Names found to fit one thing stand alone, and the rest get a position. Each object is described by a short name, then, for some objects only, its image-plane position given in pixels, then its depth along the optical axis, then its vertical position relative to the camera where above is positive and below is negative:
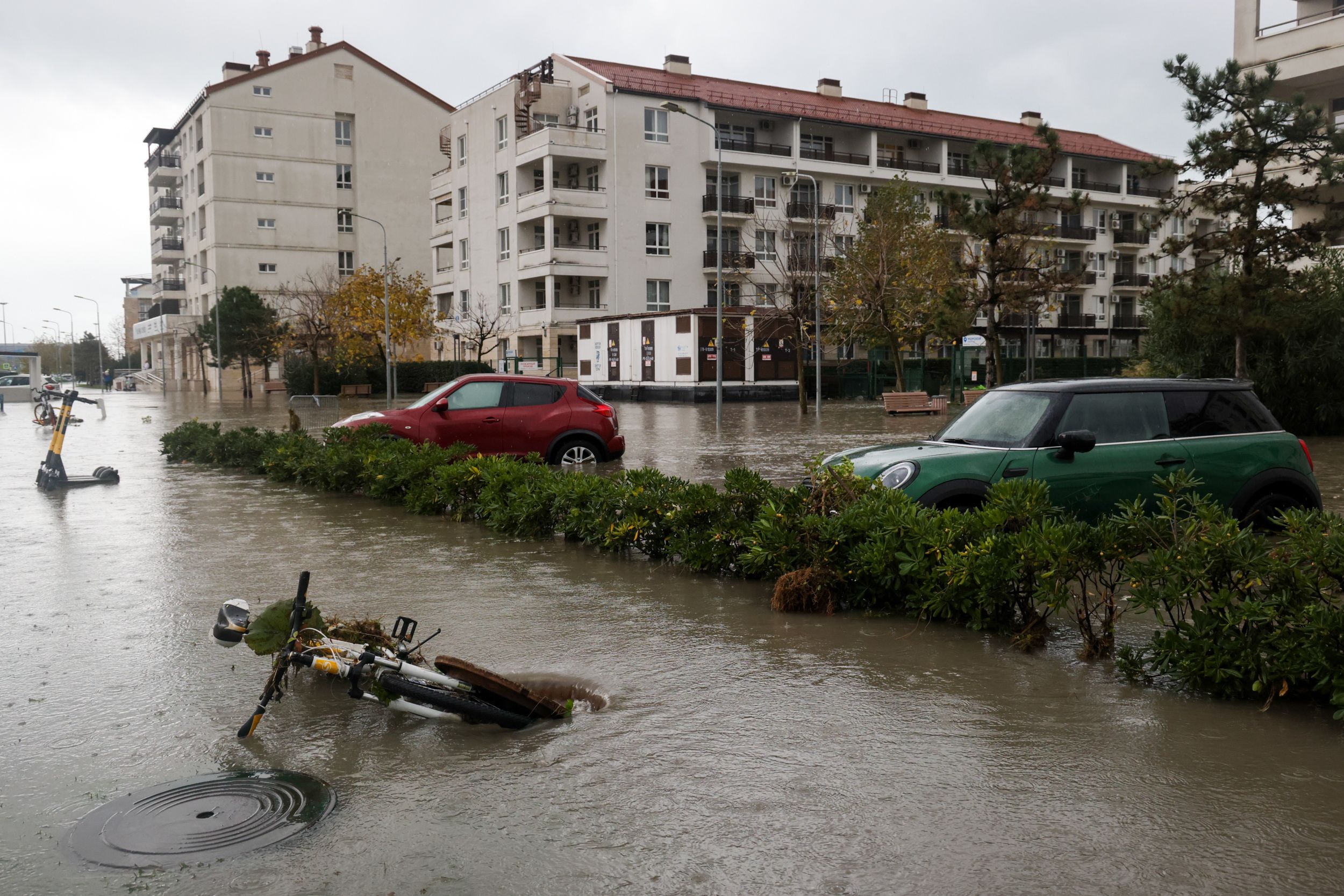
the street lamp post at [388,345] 44.75 +1.94
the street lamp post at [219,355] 64.19 +2.11
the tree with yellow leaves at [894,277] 41.03 +4.15
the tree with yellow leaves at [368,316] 55.53 +3.69
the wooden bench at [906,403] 34.50 -0.58
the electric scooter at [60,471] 14.82 -1.12
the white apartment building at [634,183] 55.00 +10.89
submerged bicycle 4.85 -1.29
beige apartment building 75.81 +15.71
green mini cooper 8.25 -0.52
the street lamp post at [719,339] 30.72 +1.36
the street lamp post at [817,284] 34.00 +3.13
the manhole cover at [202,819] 3.69 -1.53
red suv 15.52 -0.44
